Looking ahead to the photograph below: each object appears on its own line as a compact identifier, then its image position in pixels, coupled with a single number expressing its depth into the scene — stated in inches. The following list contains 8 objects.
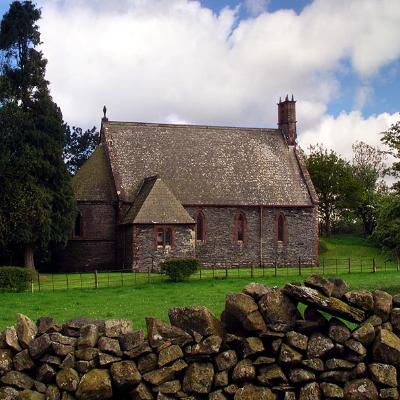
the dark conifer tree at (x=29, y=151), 1721.2
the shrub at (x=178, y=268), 1455.5
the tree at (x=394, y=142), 1099.9
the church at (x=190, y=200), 1908.2
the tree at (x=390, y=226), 1082.1
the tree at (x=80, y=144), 3902.6
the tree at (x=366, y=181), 3128.9
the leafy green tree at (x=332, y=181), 3048.7
